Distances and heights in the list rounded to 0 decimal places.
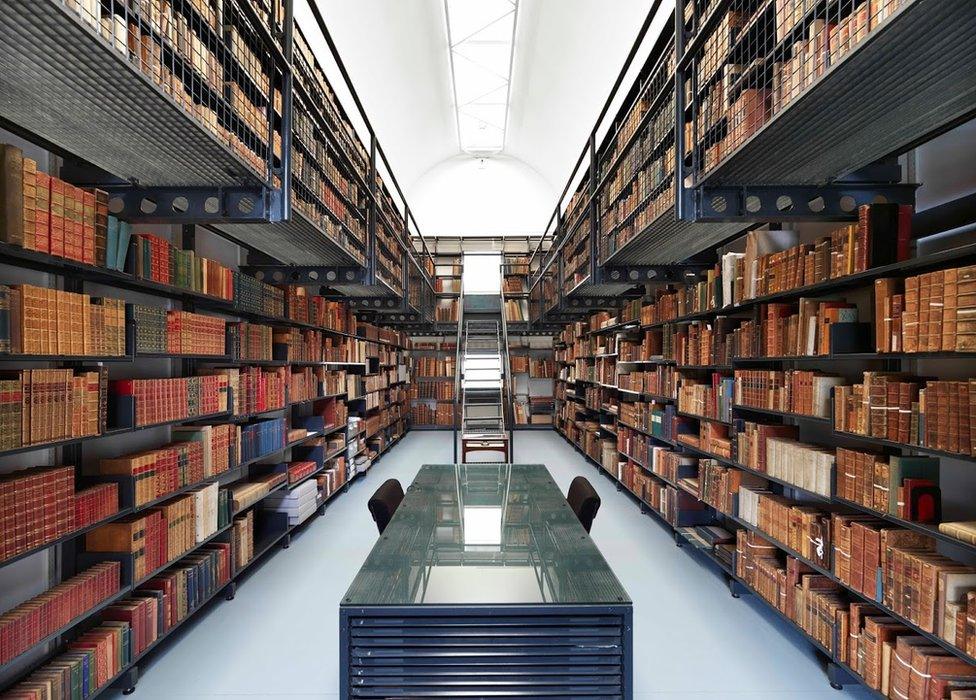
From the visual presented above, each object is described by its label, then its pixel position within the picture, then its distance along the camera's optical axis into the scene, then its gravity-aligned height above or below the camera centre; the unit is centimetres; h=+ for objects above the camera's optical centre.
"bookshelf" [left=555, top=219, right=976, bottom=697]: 196 -42
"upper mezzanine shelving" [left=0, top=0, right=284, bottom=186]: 143 +81
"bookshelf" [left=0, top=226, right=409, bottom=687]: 233 -47
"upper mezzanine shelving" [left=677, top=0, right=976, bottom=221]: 151 +86
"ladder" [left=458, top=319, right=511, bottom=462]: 745 -45
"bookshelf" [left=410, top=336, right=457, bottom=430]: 1171 -80
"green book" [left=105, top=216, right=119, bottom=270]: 228 +47
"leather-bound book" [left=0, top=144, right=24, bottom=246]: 175 +52
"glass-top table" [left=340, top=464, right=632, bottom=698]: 159 -83
